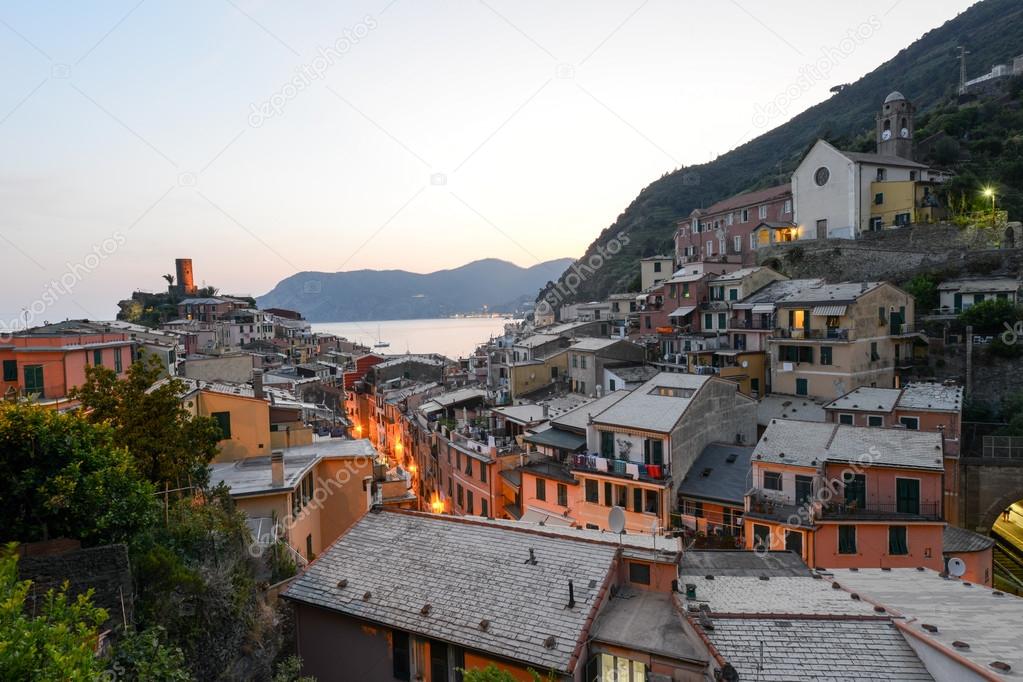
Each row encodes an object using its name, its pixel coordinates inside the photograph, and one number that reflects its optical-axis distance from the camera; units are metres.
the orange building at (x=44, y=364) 22.75
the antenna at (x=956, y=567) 22.56
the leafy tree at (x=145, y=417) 15.59
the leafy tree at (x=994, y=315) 35.81
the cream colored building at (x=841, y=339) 35.38
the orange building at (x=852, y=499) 21.77
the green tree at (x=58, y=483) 11.20
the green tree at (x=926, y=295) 40.97
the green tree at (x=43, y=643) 5.59
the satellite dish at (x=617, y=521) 16.62
